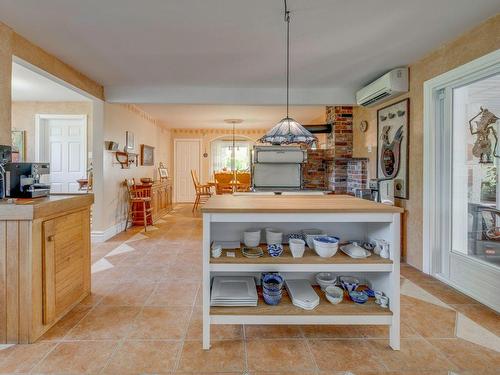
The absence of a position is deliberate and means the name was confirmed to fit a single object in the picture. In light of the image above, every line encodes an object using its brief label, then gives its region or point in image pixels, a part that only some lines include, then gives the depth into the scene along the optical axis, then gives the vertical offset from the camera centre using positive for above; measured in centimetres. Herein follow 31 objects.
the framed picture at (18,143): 505 +71
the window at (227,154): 884 +94
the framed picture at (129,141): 511 +77
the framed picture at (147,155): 597 +64
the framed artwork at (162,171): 717 +34
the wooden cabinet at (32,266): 179 -52
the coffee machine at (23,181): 211 +3
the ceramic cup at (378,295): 185 -69
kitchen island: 174 -48
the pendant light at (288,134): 239 +42
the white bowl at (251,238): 193 -35
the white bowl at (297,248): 179 -38
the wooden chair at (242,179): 736 +16
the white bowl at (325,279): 200 -65
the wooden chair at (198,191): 720 -15
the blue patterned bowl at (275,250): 180 -40
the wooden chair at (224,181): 718 +10
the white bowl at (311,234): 194 -33
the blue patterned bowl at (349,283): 194 -65
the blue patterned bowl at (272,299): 181 -70
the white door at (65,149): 523 +64
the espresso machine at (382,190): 358 -5
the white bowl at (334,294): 183 -69
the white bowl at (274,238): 196 -35
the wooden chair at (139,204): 511 -35
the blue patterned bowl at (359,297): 184 -70
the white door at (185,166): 871 +57
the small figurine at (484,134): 241 +44
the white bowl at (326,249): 177 -38
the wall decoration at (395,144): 337 +51
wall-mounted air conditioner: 331 +116
